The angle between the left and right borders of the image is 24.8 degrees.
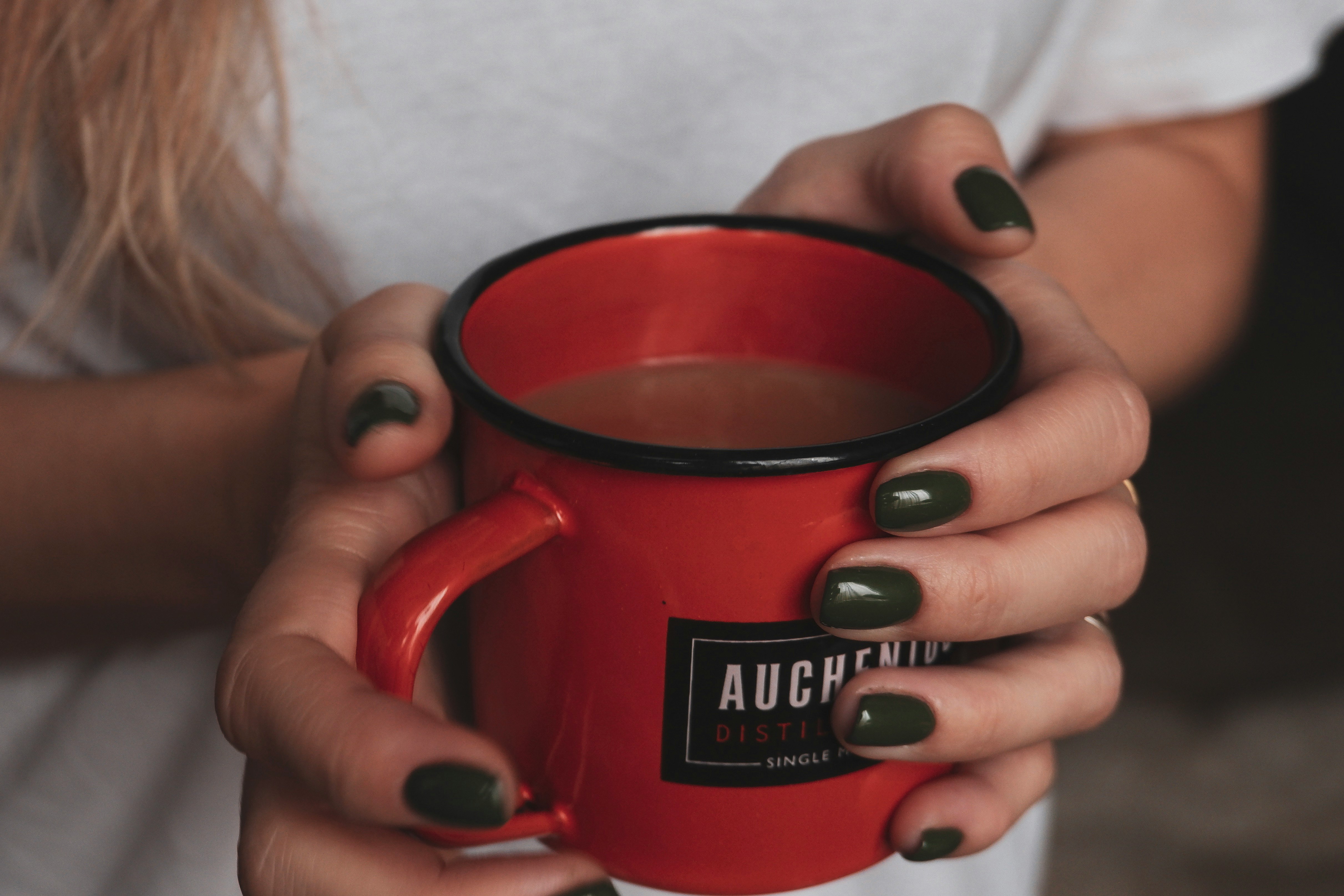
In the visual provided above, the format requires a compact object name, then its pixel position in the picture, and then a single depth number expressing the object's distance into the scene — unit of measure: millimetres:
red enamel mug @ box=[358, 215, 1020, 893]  434
